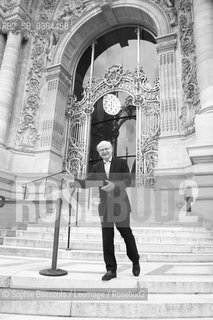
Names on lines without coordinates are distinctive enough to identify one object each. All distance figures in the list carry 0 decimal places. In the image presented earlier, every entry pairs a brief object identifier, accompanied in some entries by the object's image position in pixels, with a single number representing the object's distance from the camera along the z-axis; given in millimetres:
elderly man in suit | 2656
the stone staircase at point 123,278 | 2035
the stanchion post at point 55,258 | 2617
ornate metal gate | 10195
